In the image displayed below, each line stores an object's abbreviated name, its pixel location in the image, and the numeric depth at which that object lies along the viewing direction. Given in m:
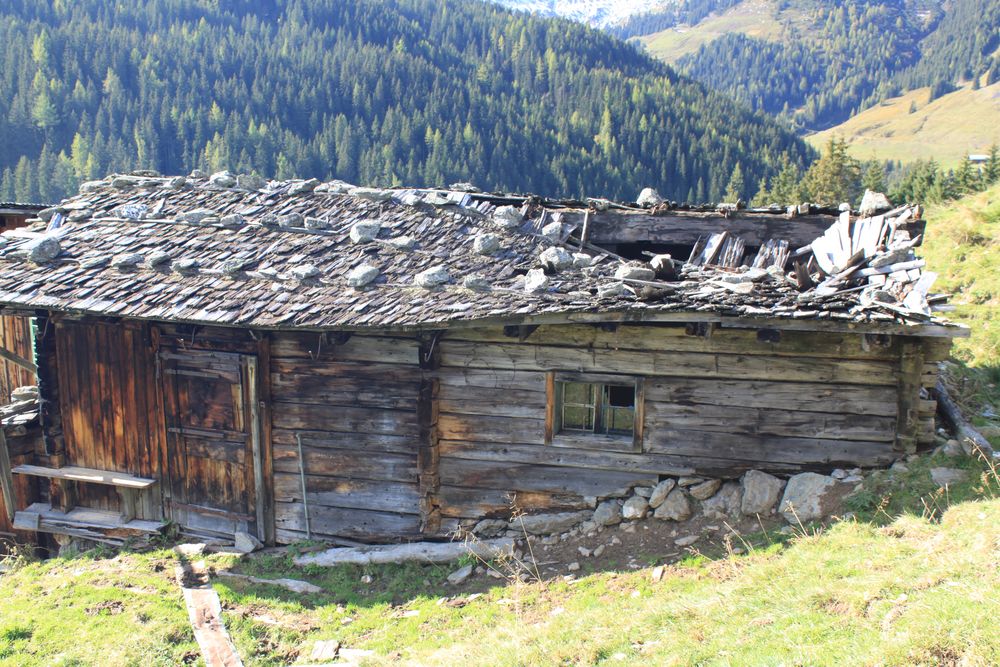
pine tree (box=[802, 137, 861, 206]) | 45.50
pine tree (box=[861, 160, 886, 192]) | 42.12
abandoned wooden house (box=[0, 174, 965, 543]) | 8.08
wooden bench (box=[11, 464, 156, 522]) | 10.25
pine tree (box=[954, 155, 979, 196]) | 26.62
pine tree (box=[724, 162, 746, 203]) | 86.59
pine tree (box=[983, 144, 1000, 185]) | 26.61
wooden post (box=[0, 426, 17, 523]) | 10.62
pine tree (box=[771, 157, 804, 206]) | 52.71
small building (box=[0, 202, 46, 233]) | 16.17
